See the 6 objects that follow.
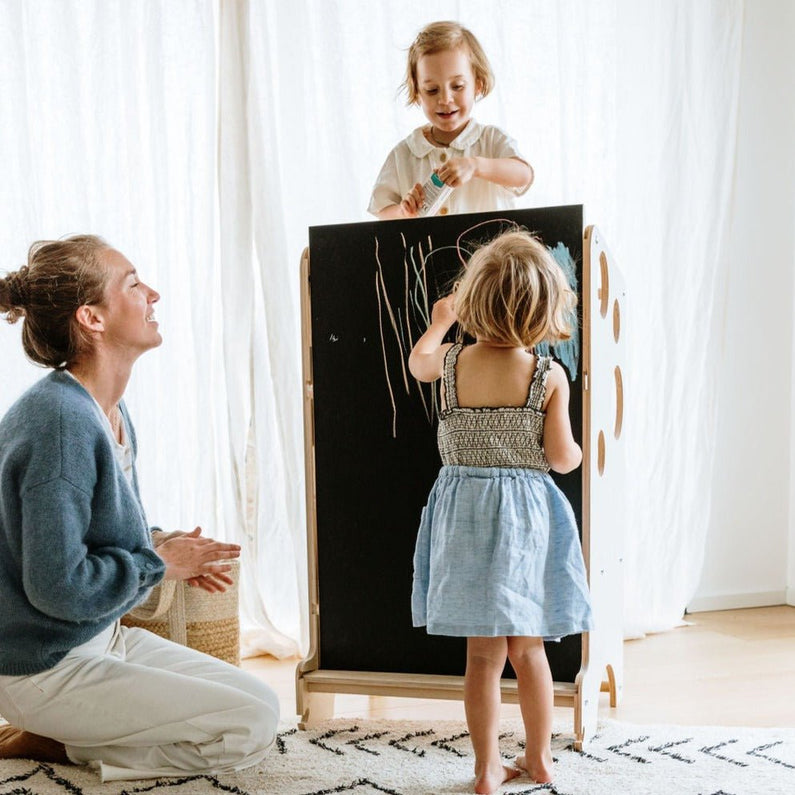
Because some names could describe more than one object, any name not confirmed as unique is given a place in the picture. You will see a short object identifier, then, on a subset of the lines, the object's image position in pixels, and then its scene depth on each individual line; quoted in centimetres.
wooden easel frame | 174
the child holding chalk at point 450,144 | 197
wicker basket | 203
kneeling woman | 148
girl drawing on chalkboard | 153
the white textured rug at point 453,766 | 156
